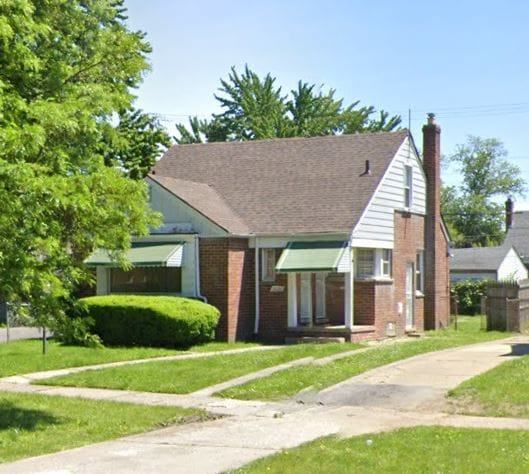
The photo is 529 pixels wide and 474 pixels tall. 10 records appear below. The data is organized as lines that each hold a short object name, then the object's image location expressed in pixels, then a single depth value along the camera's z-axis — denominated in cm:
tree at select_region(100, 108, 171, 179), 3672
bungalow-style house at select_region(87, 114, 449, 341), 2389
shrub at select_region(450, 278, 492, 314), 4481
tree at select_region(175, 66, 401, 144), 5353
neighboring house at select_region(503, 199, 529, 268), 6656
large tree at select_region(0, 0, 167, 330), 1122
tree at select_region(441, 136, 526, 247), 9238
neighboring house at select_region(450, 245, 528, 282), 5303
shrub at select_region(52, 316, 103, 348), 1253
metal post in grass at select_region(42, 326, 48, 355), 1938
